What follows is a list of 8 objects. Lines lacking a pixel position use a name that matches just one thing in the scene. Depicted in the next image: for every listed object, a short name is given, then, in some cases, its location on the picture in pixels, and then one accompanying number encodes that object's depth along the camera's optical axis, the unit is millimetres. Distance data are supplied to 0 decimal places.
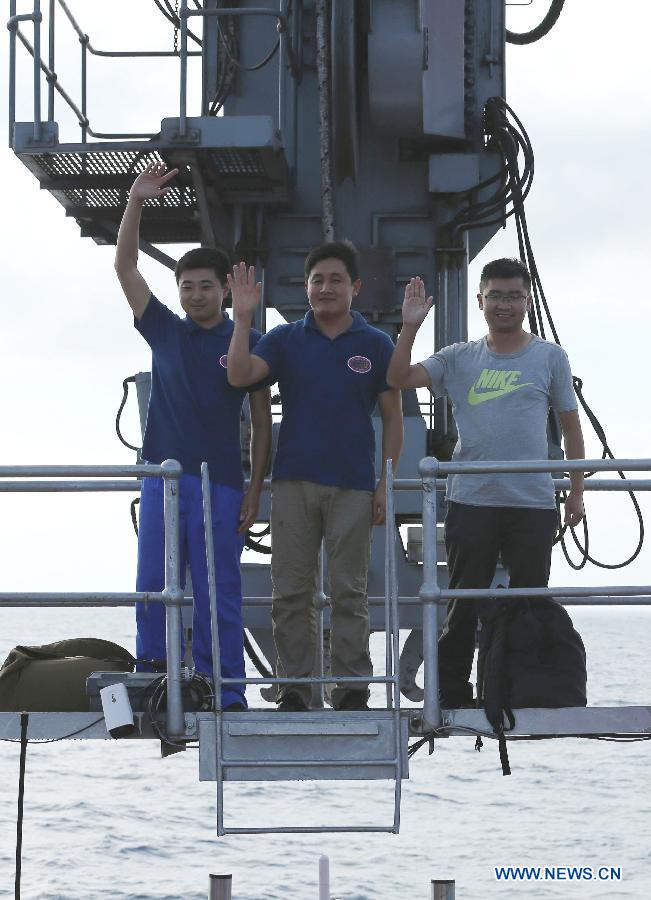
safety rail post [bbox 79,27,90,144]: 20766
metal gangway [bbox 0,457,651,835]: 10641
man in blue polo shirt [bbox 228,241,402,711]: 11578
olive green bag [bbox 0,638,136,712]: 11477
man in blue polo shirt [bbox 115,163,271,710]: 11641
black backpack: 11328
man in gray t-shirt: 11703
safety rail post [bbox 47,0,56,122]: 19531
